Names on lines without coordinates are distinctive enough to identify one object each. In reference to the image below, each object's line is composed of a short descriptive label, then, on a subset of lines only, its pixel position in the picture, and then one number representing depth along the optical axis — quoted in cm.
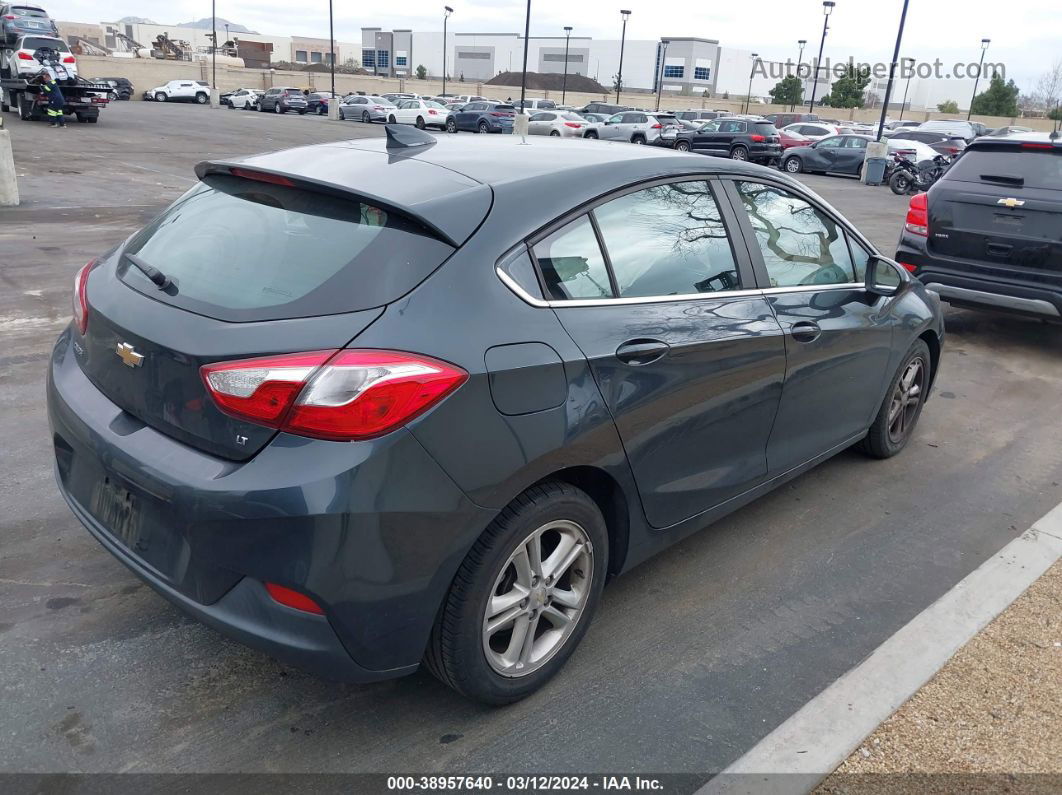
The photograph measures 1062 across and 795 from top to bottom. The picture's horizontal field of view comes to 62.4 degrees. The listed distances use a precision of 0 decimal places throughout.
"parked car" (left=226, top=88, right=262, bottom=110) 5584
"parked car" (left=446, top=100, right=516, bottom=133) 4231
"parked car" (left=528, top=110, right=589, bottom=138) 3862
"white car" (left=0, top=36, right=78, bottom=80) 2677
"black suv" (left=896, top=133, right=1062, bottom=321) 693
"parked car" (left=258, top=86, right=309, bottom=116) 5350
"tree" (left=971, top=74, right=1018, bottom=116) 6738
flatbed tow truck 2666
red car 3200
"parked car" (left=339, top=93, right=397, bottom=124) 4703
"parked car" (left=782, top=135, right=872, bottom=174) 2825
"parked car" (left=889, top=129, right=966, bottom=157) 2986
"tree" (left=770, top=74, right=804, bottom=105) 7319
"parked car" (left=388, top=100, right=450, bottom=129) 4512
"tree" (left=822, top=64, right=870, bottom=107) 7294
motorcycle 2348
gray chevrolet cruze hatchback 230
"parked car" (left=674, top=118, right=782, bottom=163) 2998
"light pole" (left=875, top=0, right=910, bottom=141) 2694
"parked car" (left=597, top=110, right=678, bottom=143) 3553
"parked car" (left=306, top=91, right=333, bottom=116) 5341
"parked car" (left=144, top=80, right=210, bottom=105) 5719
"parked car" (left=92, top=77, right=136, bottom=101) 5406
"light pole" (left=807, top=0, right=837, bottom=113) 5250
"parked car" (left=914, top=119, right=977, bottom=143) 3523
